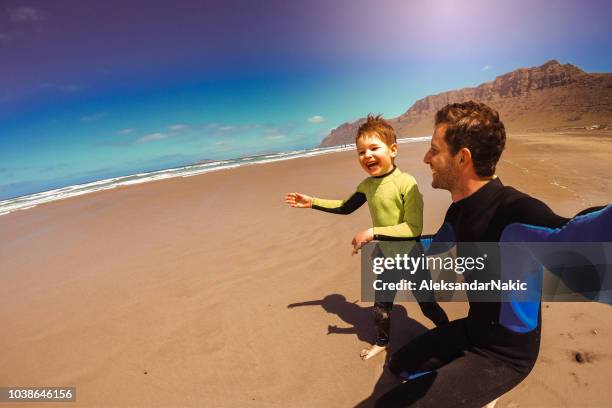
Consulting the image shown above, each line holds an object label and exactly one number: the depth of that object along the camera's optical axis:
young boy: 2.36
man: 1.60
